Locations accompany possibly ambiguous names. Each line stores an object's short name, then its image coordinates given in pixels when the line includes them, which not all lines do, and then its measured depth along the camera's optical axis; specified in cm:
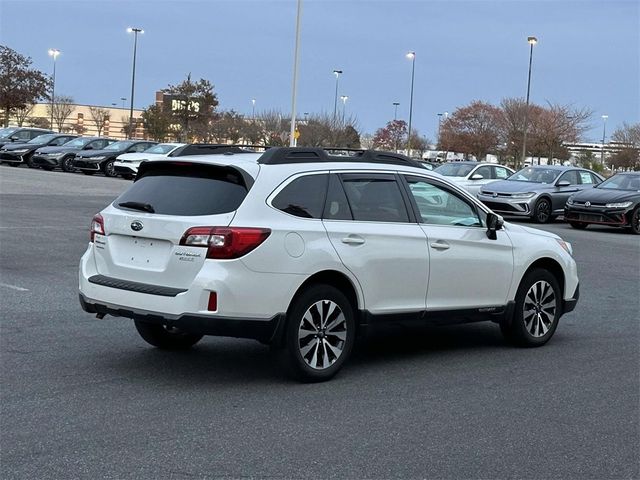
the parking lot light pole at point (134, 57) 6816
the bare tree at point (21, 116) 8778
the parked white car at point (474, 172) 2702
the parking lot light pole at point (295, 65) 3974
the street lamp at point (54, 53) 9150
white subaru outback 633
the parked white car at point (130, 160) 3631
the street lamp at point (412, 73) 7494
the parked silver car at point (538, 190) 2478
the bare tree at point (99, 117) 11029
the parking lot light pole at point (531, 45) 5660
